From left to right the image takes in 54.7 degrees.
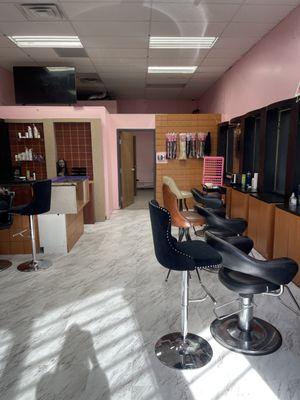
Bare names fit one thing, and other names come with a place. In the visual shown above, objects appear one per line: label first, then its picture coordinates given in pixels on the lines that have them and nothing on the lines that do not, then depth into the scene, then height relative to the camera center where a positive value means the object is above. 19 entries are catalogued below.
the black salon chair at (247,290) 1.82 -0.96
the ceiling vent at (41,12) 3.22 +1.59
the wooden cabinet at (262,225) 3.38 -0.95
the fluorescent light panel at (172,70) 5.73 +1.58
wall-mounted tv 5.17 +1.16
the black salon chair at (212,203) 3.86 -0.74
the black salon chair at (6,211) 3.45 -0.70
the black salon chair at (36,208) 3.42 -0.68
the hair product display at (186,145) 6.28 +0.09
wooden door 6.92 -0.46
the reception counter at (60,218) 3.92 -0.93
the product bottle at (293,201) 3.12 -0.56
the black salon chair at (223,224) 2.96 -0.77
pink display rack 6.02 -0.44
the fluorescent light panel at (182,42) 4.19 +1.58
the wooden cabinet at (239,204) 4.13 -0.84
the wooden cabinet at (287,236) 2.81 -0.90
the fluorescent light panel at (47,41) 4.13 +1.59
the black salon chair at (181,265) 1.80 -0.75
